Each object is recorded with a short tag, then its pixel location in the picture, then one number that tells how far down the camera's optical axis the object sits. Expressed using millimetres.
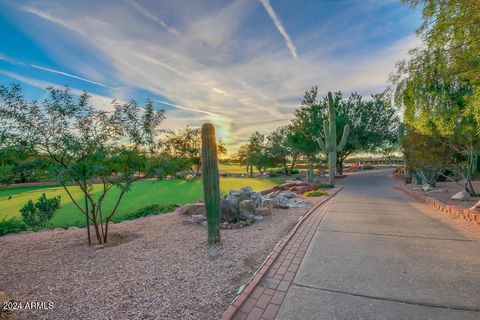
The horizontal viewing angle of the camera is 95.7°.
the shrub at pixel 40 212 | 7773
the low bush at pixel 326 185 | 15302
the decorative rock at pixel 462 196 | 8882
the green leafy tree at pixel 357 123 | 23734
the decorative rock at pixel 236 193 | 9160
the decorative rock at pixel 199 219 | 7112
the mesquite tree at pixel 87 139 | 4688
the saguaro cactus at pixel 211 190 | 4965
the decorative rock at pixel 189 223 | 7055
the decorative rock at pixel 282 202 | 8766
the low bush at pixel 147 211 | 9227
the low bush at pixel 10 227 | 7375
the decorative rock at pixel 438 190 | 11152
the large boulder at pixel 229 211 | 7188
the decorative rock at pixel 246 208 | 7263
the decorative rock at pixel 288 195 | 10630
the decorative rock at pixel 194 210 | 8422
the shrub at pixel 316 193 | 11592
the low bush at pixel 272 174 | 30984
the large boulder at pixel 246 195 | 8977
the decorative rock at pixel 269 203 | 8305
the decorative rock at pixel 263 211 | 7594
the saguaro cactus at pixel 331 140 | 17516
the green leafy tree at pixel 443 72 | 4203
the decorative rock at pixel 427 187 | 11656
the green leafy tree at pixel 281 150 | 30297
